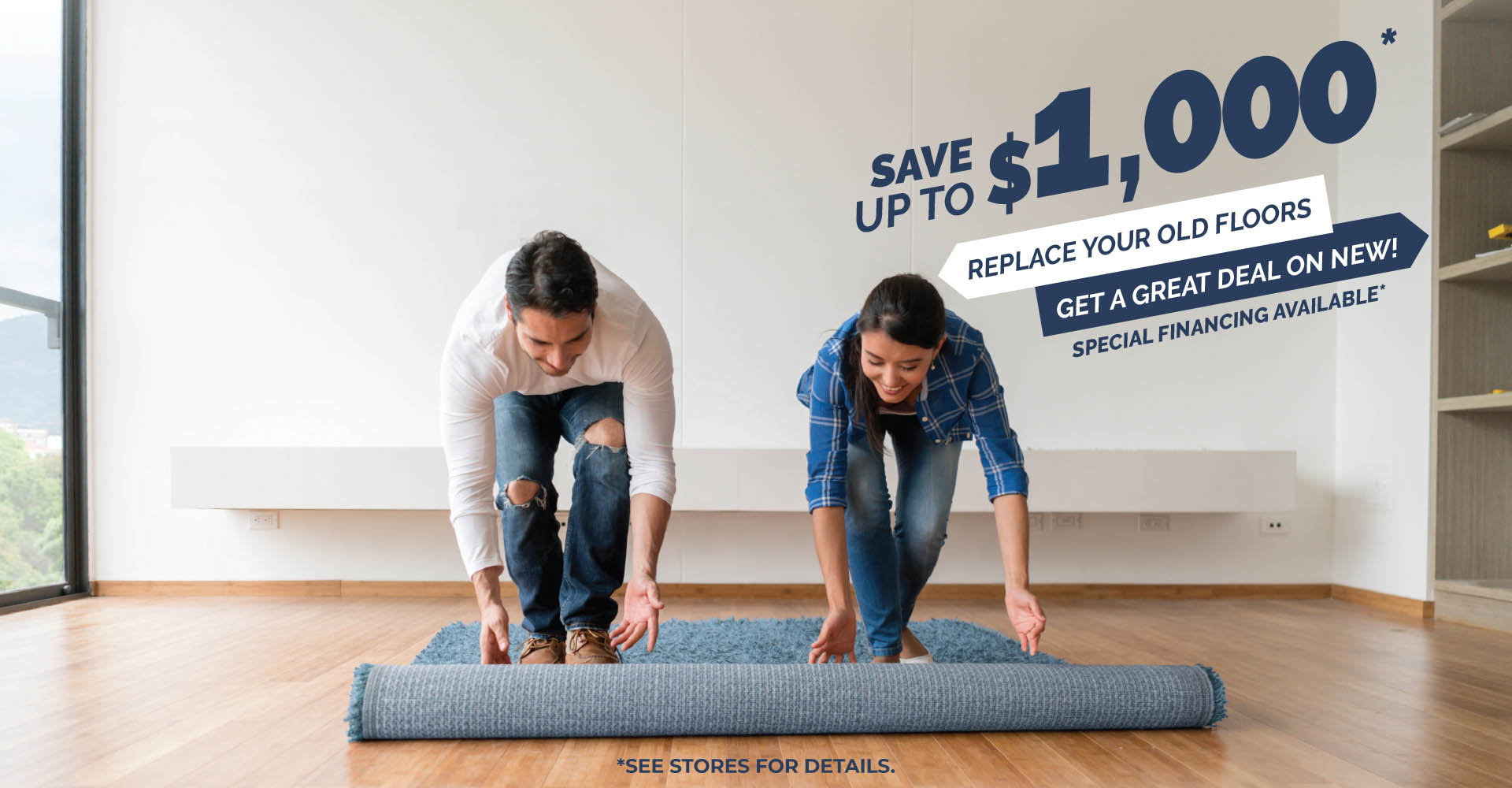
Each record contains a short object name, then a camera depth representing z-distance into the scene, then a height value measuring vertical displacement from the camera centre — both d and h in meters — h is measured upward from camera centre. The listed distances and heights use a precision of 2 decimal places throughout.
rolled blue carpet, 1.66 -0.52
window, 3.49 +0.30
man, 1.61 -0.10
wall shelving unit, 3.44 +0.24
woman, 1.67 -0.13
